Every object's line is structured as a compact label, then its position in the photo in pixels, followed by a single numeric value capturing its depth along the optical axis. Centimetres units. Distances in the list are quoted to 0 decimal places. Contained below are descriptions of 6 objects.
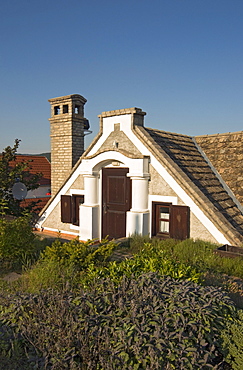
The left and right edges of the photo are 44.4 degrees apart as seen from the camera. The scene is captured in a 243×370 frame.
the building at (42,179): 2286
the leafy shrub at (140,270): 500
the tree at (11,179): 1351
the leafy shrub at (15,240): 706
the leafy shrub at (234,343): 341
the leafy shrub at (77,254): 626
